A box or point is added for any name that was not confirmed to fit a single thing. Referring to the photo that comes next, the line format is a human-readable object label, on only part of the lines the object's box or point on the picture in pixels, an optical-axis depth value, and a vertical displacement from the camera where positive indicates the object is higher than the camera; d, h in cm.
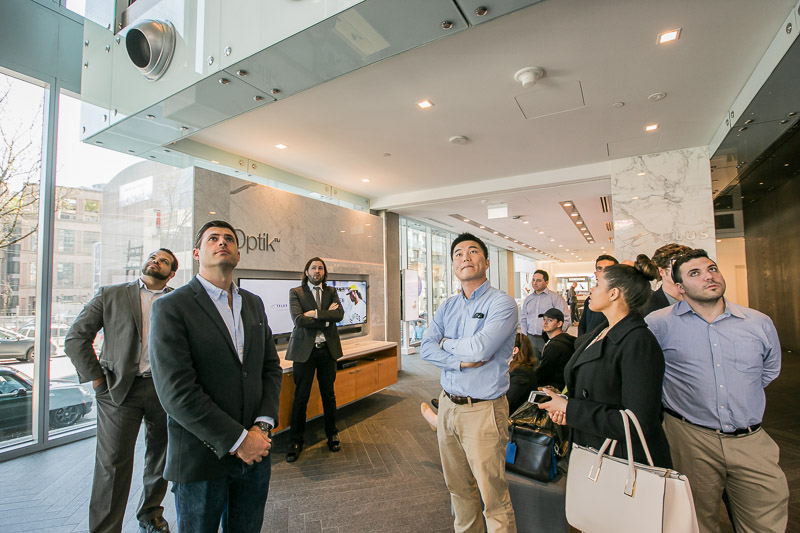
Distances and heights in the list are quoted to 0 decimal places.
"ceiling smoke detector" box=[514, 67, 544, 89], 291 +158
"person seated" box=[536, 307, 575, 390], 310 -68
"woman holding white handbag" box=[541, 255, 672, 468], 147 -40
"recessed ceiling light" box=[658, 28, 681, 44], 249 +159
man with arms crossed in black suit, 371 -62
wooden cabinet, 396 -123
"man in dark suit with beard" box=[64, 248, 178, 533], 235 -74
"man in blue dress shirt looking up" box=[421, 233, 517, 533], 190 -60
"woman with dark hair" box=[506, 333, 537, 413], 278 -72
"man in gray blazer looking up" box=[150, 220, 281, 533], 149 -47
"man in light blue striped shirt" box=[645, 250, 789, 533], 162 -57
